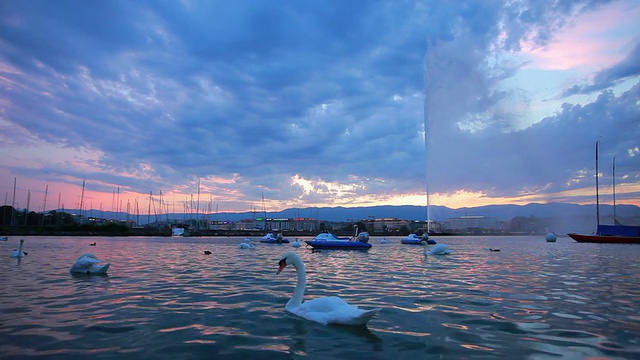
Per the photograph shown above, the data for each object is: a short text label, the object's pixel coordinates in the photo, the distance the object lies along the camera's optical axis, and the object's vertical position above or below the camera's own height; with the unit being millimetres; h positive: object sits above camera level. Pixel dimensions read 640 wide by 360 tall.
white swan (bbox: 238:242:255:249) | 43844 -3107
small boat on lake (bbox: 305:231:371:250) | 44269 -2652
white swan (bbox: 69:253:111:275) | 17469 -2363
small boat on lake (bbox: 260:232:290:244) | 68150 -3824
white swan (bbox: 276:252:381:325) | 8367 -2053
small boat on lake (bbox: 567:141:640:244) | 67750 -1259
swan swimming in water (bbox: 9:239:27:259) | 26078 -2794
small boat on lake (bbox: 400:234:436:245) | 67438 -3157
